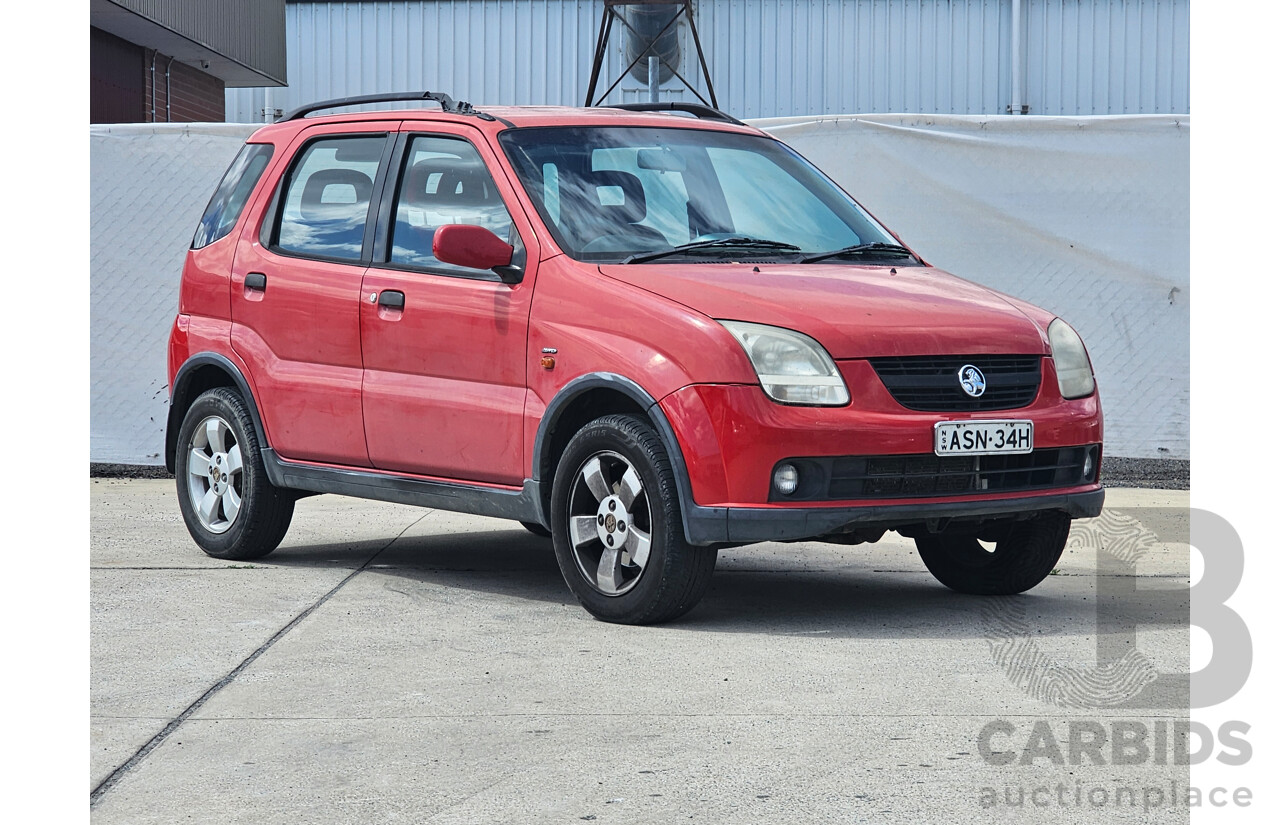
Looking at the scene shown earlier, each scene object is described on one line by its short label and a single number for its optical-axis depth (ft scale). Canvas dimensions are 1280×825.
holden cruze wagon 19.39
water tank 82.64
